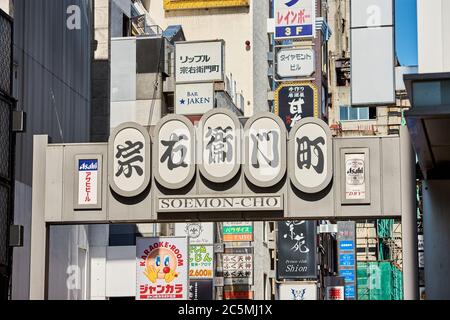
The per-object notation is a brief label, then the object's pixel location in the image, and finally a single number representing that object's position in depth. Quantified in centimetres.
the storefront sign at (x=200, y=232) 5747
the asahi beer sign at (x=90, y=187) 2970
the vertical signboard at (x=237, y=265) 6425
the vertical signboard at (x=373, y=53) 2666
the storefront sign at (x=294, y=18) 5331
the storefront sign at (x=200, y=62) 4944
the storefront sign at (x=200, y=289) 5566
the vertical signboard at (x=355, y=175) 2859
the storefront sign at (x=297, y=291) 6225
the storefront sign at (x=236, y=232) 6297
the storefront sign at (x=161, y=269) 3631
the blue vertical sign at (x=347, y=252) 10181
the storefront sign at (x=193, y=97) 4938
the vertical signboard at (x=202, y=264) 5684
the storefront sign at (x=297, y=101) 6041
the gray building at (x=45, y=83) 3186
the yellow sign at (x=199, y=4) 8312
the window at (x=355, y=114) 13662
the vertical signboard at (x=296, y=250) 6875
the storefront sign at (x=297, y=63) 6022
